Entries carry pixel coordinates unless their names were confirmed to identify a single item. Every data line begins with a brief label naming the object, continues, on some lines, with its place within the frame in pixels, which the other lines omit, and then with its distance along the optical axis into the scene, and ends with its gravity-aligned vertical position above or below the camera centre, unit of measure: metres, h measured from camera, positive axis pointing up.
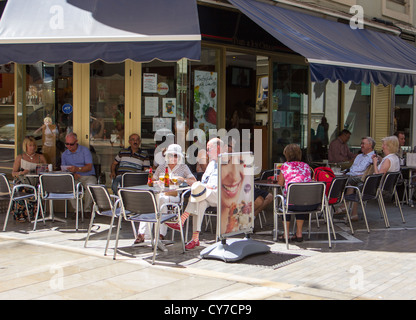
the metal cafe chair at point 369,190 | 8.61 -0.97
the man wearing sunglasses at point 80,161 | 9.46 -0.60
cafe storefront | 7.91 +0.79
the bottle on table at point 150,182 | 7.36 -0.72
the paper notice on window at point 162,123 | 9.95 +0.04
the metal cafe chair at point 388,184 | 9.09 -0.91
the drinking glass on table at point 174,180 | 7.29 -0.69
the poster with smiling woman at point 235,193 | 6.63 -0.81
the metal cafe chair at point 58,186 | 8.36 -0.89
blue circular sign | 10.01 +0.29
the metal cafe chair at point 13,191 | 8.54 -1.00
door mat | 6.45 -1.54
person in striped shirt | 9.45 -0.57
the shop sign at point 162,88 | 9.95 +0.64
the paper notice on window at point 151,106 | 9.88 +0.33
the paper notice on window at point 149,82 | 9.88 +0.73
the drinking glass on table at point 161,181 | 7.28 -0.70
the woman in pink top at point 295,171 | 7.57 -0.59
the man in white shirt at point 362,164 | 9.64 -0.64
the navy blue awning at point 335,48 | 8.54 +1.36
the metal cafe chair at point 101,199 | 7.16 -0.93
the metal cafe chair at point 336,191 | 7.86 -0.89
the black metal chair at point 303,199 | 7.25 -0.93
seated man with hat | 7.07 -0.89
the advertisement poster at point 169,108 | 10.02 +0.30
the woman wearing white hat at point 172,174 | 7.45 -0.65
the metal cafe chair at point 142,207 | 6.54 -0.94
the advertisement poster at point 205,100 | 10.42 +0.46
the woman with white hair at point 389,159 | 9.42 -0.54
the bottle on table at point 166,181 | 7.26 -0.70
